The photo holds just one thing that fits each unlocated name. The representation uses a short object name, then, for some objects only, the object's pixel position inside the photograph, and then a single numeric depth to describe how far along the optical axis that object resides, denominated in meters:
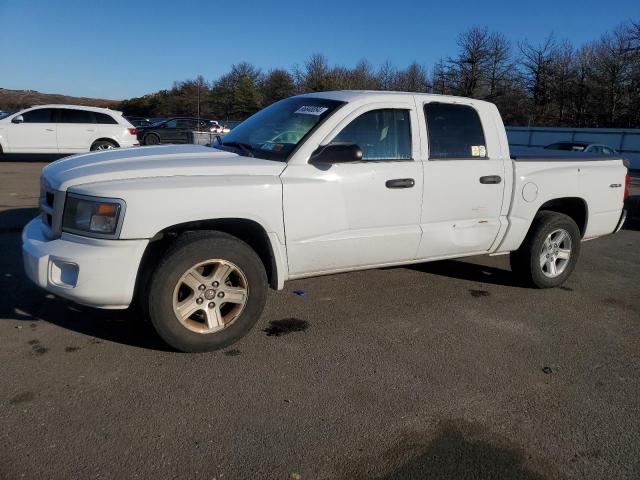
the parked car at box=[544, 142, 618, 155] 16.45
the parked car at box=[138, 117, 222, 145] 23.42
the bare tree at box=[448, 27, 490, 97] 48.09
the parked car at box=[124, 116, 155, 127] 36.11
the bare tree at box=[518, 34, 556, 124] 47.72
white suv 15.21
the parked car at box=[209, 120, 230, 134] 26.54
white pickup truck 3.28
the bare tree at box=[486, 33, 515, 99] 48.47
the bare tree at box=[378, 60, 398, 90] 57.53
